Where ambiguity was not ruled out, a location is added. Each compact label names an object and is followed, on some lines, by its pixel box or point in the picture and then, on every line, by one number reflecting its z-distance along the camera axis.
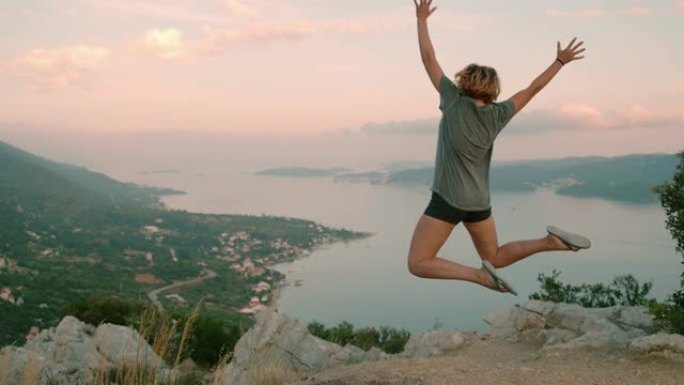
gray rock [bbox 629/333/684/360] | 5.48
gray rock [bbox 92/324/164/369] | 8.37
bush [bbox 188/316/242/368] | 12.11
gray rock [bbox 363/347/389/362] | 8.15
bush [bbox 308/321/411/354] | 12.62
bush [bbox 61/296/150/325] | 15.06
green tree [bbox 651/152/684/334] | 6.27
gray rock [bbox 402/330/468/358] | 8.62
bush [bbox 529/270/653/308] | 11.36
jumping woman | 3.75
